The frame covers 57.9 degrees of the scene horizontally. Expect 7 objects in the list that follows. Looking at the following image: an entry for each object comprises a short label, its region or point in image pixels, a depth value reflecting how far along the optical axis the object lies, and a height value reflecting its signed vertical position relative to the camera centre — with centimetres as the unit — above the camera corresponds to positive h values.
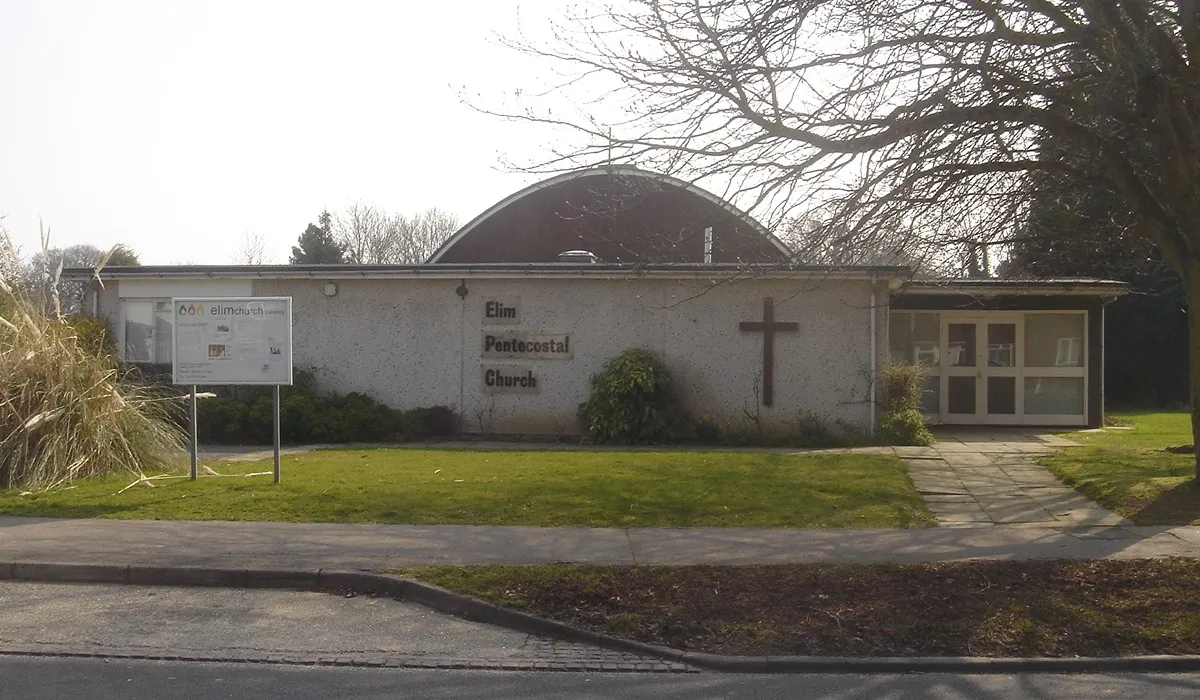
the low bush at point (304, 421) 1720 -117
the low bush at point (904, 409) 1645 -92
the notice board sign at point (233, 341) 1272 +8
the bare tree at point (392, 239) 5969 +618
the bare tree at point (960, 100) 985 +236
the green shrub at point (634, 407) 1677 -90
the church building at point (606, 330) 1748 +33
